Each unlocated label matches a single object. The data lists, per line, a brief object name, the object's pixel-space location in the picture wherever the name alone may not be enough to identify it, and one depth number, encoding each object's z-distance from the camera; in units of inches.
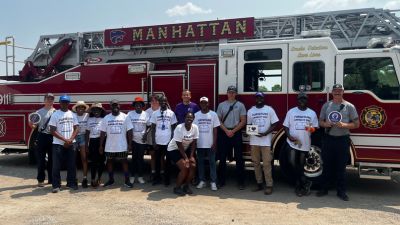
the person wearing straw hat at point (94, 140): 309.3
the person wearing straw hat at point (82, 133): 312.8
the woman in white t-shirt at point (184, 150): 283.3
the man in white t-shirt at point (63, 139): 293.3
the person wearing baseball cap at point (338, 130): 265.0
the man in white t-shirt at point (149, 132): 312.3
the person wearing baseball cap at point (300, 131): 276.5
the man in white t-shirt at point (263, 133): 283.8
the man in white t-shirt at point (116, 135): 300.8
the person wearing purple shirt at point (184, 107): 301.6
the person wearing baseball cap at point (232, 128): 294.7
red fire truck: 279.1
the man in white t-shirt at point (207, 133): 292.7
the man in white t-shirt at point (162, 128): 303.0
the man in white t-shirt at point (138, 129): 310.7
